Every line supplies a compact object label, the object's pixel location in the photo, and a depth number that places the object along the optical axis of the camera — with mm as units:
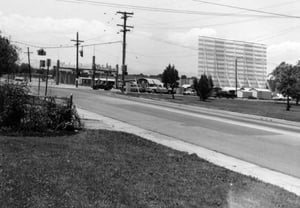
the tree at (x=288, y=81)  40219
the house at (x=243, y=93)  101175
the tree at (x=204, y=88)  50688
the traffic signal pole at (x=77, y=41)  85231
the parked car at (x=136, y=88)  73256
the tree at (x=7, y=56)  32719
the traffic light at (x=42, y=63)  25047
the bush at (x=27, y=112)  11070
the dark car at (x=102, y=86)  73625
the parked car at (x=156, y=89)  77588
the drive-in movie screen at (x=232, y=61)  67625
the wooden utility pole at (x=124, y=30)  61188
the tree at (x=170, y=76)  52062
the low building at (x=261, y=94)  104062
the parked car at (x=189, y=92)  88719
